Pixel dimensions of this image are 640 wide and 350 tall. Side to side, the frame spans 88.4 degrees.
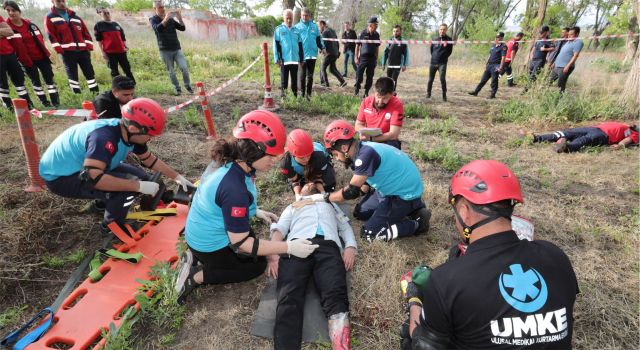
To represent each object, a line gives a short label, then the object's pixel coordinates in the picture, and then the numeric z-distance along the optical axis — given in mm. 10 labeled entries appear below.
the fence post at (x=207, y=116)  5446
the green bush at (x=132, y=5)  40906
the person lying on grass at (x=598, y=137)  5887
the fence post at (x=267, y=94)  7582
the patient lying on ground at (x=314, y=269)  2277
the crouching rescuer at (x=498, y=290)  1357
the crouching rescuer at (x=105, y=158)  2924
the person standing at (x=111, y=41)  7082
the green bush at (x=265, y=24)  36125
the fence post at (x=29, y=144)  3537
